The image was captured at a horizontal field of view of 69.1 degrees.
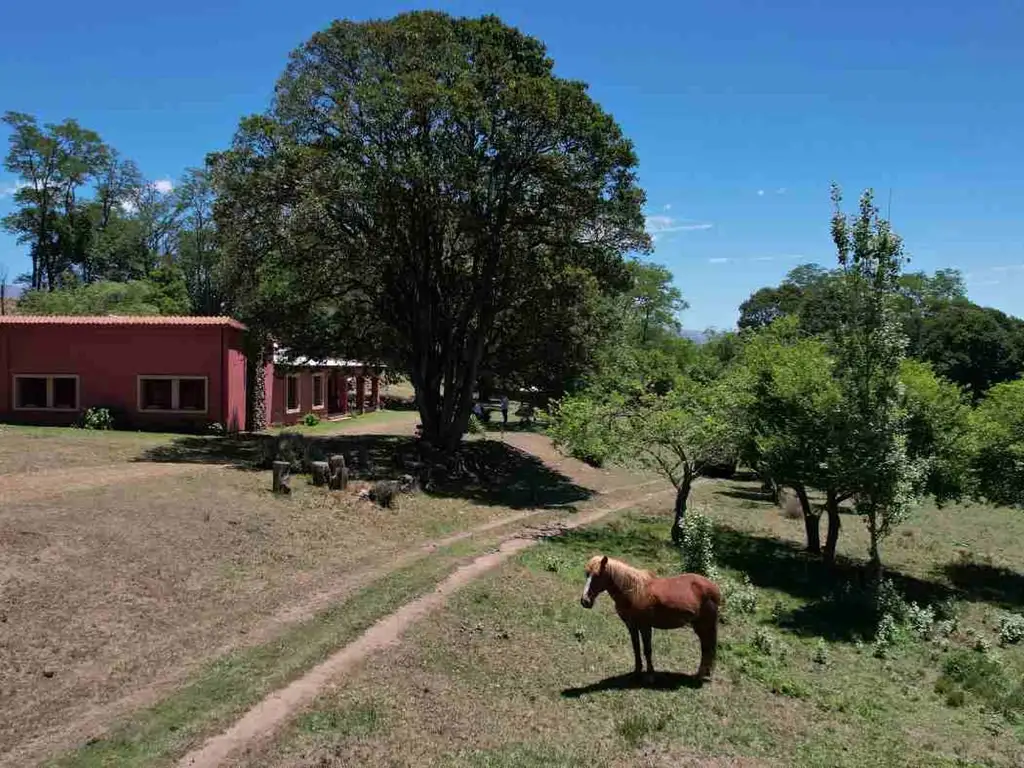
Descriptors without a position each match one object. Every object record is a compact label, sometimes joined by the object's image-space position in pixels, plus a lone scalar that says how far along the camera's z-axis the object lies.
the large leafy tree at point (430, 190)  24.50
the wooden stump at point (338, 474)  20.42
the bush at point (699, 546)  16.03
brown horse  9.14
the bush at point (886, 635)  13.68
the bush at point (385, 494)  19.98
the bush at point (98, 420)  29.81
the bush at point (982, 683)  10.97
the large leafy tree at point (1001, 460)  19.31
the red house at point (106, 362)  30.84
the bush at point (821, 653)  12.38
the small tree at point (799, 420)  17.30
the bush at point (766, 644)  12.24
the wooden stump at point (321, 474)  20.47
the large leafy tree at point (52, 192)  56.91
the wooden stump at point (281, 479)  18.85
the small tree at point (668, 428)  19.69
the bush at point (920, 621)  14.67
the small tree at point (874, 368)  15.50
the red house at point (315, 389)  36.41
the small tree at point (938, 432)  17.38
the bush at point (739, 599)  14.82
